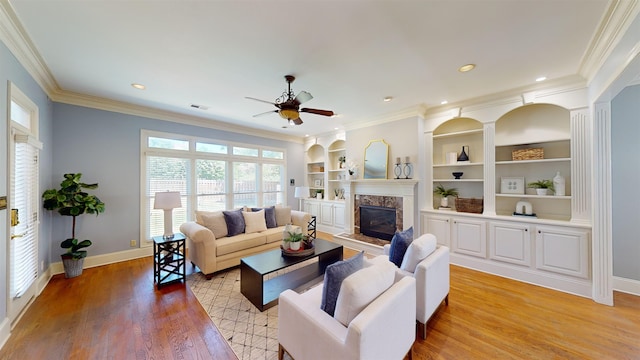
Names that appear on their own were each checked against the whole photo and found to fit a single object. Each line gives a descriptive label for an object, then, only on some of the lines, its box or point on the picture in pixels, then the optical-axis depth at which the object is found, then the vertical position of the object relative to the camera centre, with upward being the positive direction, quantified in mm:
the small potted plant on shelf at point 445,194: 4230 -216
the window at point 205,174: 4291 +157
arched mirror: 4723 +498
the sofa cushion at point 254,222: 4027 -738
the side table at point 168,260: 3119 -1147
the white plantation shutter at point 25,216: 2334 -421
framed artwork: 3529 -34
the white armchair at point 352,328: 1261 -933
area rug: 1962 -1446
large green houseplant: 3148 -374
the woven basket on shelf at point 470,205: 3764 -382
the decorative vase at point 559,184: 3156 -13
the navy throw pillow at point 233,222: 3867 -716
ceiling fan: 2637 +916
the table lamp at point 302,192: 5602 -256
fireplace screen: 4682 -856
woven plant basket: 3244 -1265
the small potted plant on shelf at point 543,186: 3301 -44
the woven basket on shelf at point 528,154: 3322 +442
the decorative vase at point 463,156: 3988 +478
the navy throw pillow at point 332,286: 1571 -736
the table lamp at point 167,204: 3303 -342
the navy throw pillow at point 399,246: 2395 -692
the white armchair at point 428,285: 2031 -972
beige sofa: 3281 -915
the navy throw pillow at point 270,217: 4436 -705
